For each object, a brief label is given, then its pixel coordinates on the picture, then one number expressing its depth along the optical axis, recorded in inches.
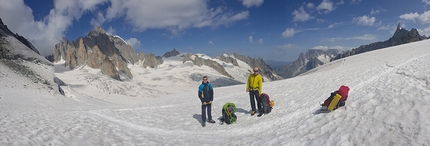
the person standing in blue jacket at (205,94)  484.7
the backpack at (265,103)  492.6
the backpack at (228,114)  487.8
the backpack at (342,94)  352.5
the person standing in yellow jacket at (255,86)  489.4
